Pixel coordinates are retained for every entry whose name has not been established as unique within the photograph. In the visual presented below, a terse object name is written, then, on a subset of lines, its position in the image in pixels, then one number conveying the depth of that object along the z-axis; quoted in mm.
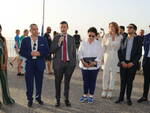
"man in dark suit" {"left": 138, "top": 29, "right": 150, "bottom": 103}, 4313
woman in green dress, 3911
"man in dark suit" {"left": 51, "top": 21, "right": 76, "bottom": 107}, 3895
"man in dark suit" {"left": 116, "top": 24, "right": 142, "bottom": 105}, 4132
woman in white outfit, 4387
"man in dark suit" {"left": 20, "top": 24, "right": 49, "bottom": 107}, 3920
